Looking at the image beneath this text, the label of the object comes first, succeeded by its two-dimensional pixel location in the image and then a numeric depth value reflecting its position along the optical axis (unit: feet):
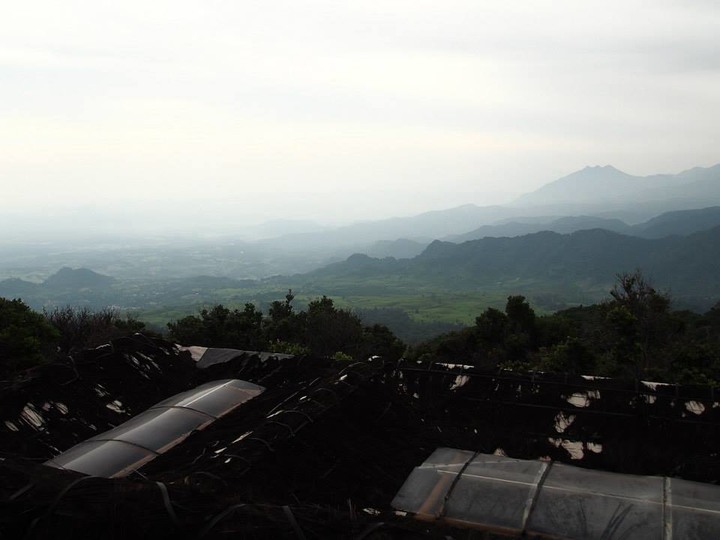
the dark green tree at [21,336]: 51.60
